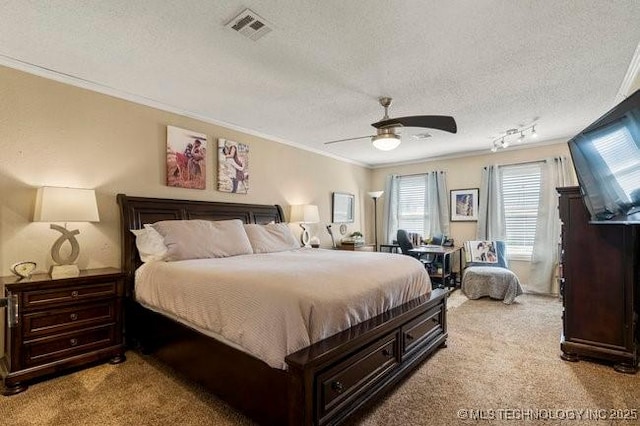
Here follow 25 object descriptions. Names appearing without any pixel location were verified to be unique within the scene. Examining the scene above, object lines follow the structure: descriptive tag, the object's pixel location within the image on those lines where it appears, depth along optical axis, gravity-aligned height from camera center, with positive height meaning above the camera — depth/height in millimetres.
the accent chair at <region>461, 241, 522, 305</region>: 4656 -899
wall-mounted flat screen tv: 1930 +378
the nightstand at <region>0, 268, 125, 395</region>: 2279 -870
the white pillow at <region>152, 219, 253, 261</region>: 2939 -240
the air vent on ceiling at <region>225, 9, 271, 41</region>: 2031 +1282
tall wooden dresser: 2559 -611
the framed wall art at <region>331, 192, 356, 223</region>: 6113 +148
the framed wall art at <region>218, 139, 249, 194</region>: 4125 +655
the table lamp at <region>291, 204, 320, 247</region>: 4938 -17
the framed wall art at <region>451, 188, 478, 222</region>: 5918 +195
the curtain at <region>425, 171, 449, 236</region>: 6207 +241
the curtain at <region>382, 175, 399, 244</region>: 6902 +112
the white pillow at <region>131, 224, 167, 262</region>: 2928 -280
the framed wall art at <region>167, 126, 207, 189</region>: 3625 +676
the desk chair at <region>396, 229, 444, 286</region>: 5422 -594
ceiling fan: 2857 +851
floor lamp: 7242 -116
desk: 5168 -916
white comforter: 1714 -525
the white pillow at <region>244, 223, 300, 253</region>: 3719 -281
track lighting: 4484 +1210
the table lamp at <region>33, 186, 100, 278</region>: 2533 +15
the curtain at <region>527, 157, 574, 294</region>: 5031 -240
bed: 1636 -934
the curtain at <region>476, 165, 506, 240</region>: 5578 +128
